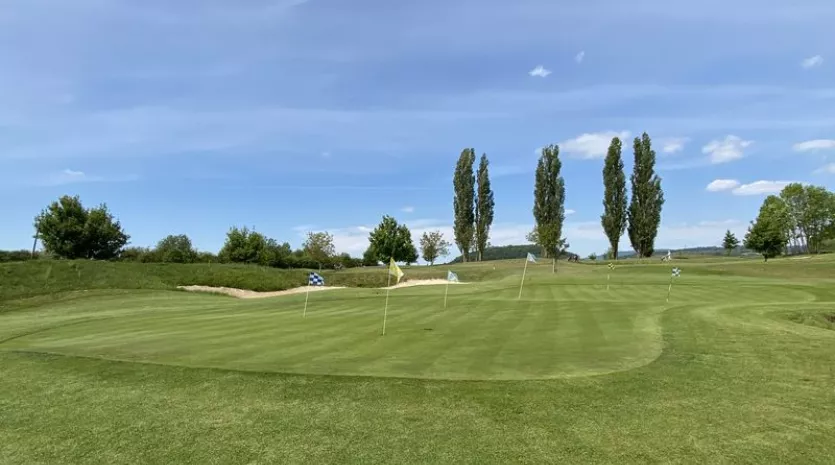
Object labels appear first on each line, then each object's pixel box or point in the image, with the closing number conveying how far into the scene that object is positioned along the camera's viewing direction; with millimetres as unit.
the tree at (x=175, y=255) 65312
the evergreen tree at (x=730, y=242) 105875
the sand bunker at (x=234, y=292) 48844
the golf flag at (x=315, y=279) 21294
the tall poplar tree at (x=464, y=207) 85375
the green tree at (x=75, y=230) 59281
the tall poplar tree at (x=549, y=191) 77938
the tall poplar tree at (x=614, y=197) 77938
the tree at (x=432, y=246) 105188
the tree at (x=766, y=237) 67500
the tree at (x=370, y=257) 96312
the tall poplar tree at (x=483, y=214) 85250
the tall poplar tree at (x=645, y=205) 77125
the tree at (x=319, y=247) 86312
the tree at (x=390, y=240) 88188
